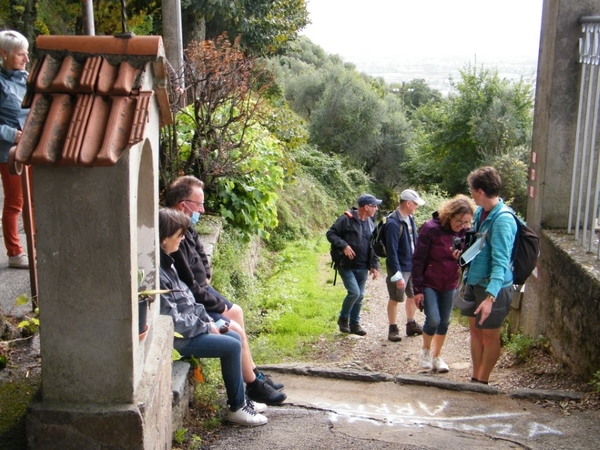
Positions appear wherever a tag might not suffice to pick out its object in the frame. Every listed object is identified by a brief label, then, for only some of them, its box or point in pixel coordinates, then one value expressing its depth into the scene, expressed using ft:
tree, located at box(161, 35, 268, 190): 27.40
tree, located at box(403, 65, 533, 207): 93.86
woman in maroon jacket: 20.31
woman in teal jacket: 17.17
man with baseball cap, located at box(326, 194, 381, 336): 24.63
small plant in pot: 10.58
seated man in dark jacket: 15.66
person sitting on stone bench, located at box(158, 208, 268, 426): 13.91
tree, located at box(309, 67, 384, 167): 92.17
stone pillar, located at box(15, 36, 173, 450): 9.05
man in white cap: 23.79
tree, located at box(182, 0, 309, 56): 50.93
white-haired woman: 17.37
